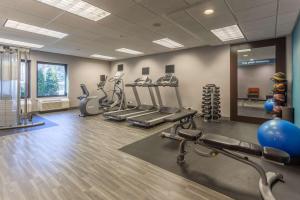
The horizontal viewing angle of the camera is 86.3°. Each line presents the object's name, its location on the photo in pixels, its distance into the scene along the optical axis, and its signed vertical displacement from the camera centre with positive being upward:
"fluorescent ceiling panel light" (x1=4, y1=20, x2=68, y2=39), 4.21 +2.01
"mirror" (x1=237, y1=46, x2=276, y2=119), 5.61 +0.76
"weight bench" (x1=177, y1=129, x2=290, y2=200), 1.78 -0.65
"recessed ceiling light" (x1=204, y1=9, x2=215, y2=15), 3.30 +1.83
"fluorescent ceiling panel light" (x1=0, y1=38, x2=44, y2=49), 5.84 +2.12
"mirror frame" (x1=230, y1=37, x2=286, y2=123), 5.06 +1.20
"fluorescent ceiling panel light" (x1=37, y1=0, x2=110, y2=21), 3.10 +1.89
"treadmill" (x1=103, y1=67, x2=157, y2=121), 5.93 -0.50
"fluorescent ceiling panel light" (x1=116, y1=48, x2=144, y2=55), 7.27 +2.24
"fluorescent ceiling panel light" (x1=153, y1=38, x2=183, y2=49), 5.71 +2.12
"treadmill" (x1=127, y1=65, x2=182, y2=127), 5.11 -0.58
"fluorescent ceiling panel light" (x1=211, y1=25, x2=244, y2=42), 4.42 +1.97
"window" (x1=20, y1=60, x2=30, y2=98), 6.32 +0.69
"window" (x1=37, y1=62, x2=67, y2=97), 7.72 +0.97
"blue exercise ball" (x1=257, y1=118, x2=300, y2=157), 2.62 -0.64
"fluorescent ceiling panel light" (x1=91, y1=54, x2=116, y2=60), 8.48 +2.36
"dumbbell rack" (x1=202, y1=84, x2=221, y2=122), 5.92 -0.14
